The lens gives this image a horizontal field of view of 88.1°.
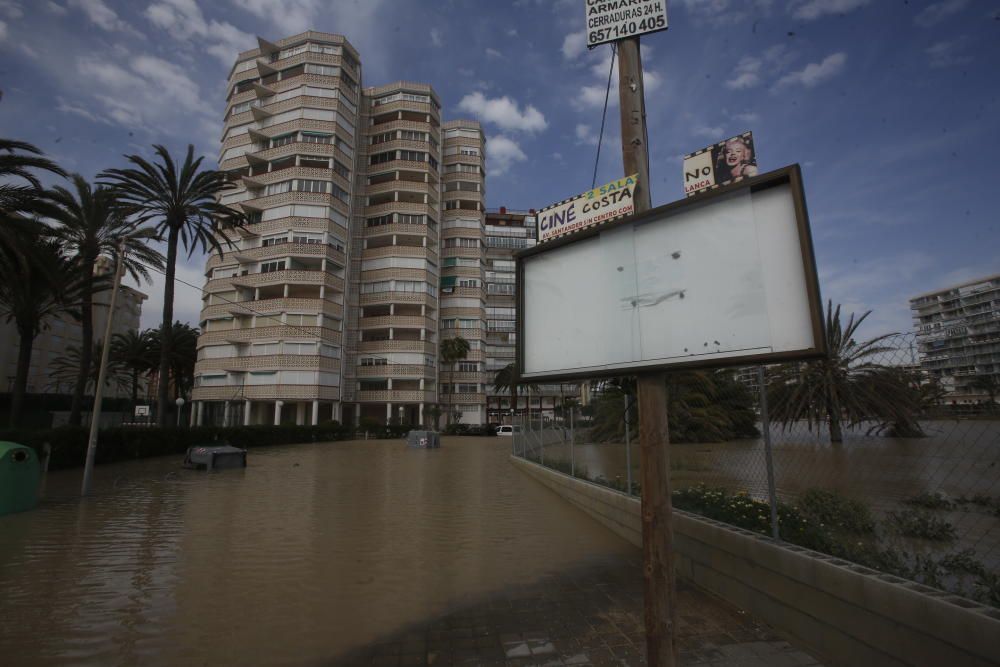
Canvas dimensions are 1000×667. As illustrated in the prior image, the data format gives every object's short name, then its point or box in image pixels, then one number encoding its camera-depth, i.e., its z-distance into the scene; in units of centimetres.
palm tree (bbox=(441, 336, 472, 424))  5781
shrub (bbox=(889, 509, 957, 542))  550
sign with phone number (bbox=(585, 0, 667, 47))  313
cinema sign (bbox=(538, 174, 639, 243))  288
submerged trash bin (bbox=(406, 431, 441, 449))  3422
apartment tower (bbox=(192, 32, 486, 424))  4578
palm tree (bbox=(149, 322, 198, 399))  5350
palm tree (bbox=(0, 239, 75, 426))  2039
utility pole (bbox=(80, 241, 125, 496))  1239
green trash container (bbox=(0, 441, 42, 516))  968
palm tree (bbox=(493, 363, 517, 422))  6253
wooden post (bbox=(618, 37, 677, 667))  257
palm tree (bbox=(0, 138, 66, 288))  1666
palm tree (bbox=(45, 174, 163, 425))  2592
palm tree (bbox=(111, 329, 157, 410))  5303
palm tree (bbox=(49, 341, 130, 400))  5742
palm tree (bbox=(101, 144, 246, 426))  2609
